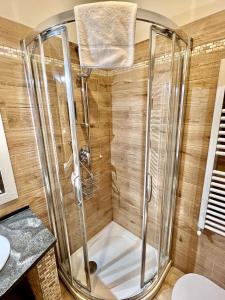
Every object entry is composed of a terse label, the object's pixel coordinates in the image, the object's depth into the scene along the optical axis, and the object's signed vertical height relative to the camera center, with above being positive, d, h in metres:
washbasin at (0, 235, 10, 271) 0.86 -0.76
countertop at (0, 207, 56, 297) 0.80 -0.77
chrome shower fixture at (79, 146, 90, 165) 1.56 -0.43
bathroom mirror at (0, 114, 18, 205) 1.09 -0.44
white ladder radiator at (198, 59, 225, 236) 1.07 -0.50
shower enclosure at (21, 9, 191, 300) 1.05 -0.36
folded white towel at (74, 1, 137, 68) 0.76 +0.35
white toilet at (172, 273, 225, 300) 1.27 -1.43
